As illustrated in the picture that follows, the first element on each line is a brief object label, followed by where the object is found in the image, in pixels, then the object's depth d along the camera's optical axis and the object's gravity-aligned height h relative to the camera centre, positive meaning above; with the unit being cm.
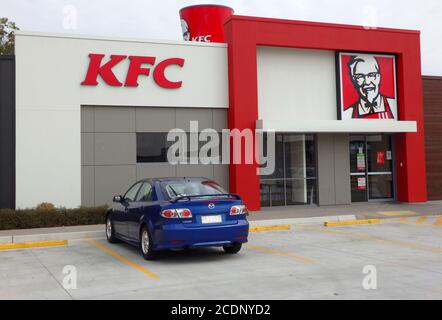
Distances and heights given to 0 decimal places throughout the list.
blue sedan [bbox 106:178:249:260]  855 -70
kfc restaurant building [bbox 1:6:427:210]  1532 +230
